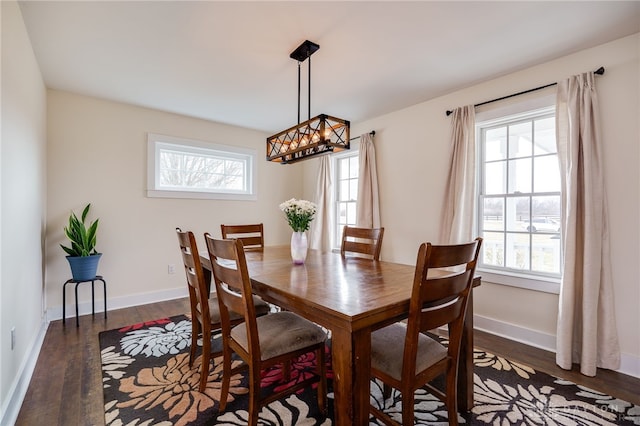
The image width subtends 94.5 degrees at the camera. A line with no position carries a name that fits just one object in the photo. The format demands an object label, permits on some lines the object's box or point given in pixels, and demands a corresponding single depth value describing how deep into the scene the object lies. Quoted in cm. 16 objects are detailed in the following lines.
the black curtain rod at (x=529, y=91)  224
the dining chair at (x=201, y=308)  180
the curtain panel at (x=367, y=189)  388
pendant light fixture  213
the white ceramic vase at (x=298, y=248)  215
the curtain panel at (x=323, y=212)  462
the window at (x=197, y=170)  385
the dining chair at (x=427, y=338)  123
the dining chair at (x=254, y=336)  142
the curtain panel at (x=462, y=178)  298
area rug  165
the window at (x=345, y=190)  448
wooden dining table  114
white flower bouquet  217
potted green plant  297
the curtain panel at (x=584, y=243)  216
